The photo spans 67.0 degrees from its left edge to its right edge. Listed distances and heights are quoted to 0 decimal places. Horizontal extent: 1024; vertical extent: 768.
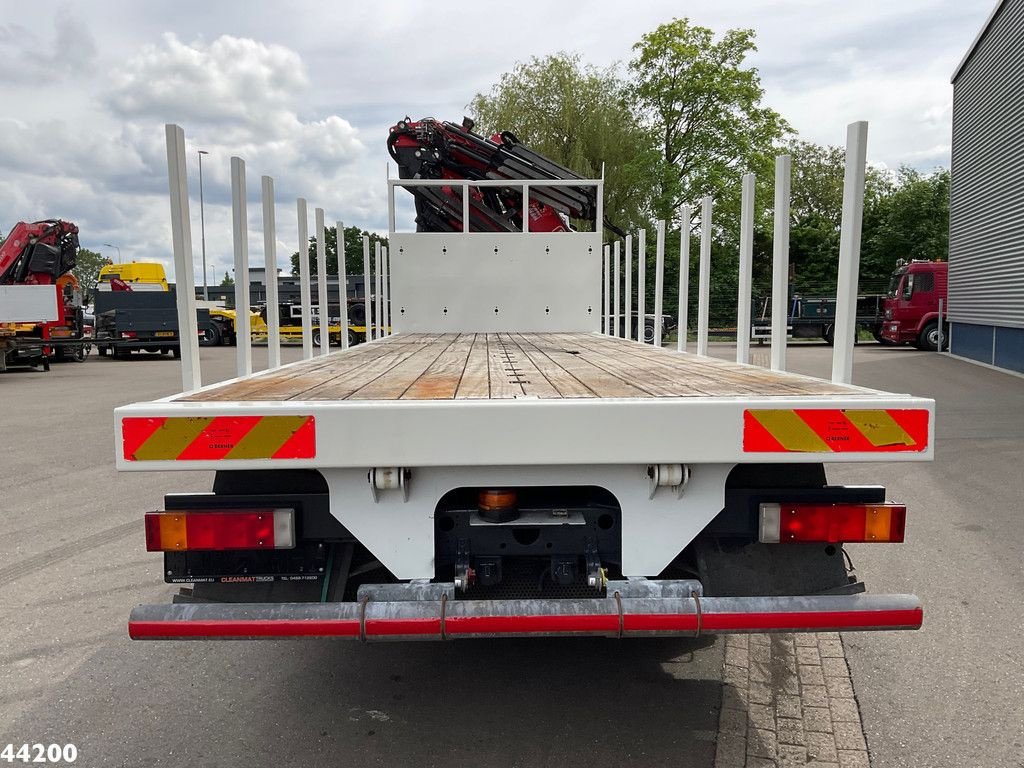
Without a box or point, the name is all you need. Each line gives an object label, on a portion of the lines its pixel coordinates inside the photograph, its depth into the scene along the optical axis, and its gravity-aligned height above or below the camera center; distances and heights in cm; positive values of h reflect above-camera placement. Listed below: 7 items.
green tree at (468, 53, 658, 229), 3127 +736
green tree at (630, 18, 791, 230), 3009 +772
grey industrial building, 1532 +234
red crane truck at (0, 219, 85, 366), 1878 +81
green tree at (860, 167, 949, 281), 3784 +364
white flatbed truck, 223 -65
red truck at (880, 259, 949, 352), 2247 -9
